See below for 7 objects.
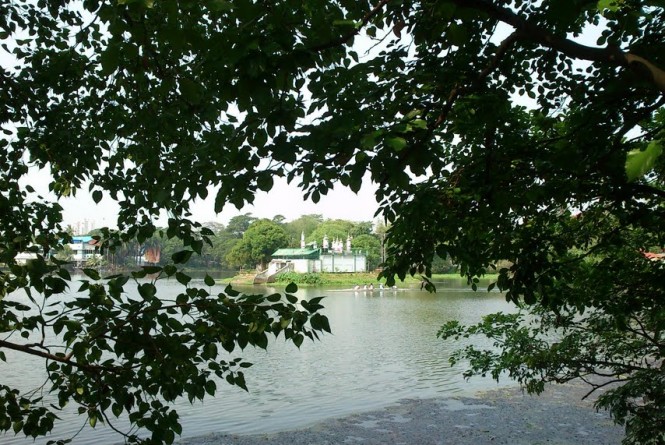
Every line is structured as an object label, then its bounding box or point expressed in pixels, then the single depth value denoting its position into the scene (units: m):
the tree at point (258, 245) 73.31
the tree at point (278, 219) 82.43
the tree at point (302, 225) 99.73
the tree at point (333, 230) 79.62
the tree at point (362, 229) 80.37
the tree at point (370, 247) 69.69
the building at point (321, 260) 64.88
